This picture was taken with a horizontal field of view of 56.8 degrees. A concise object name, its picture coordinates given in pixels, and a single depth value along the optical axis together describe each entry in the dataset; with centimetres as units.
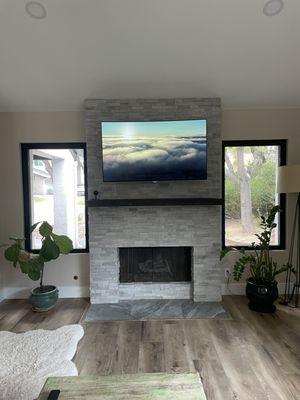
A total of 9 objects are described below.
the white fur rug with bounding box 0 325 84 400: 203
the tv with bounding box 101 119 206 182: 327
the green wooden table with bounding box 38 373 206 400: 131
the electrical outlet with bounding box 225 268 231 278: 372
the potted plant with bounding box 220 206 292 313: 318
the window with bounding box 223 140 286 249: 373
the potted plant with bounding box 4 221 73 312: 312
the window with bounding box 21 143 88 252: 374
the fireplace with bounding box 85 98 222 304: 344
